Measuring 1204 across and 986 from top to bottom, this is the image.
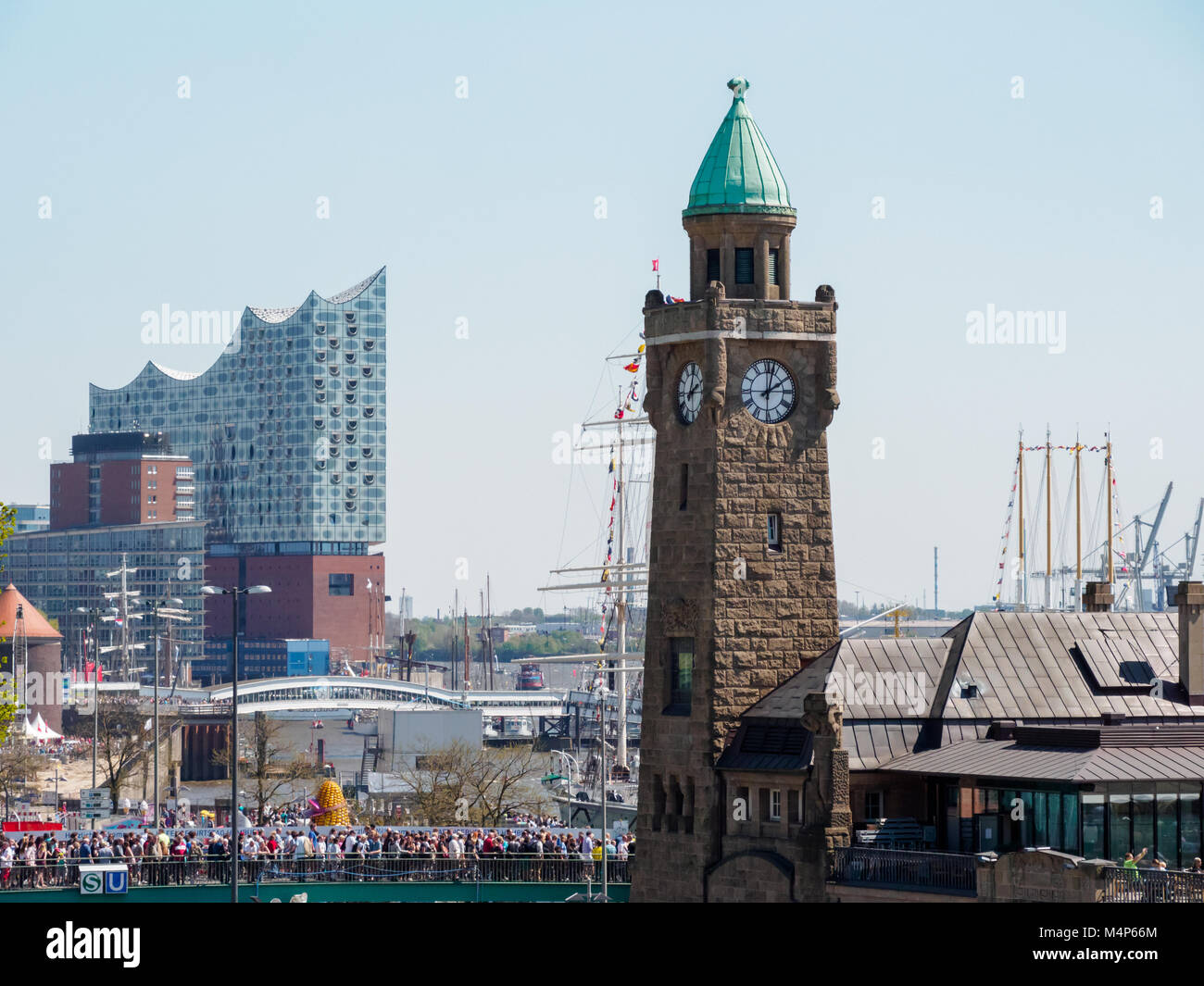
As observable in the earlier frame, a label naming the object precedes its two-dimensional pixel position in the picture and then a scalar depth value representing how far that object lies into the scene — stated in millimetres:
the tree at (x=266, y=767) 125562
